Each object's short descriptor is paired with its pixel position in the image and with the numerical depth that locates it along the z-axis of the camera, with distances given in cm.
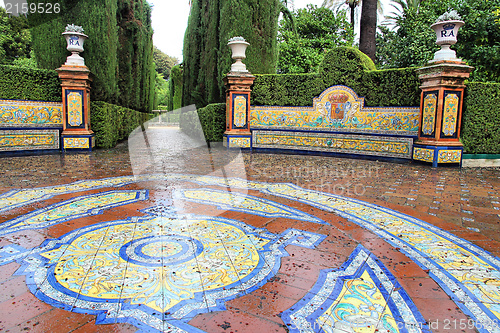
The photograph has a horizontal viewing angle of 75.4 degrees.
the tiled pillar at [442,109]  722
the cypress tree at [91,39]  970
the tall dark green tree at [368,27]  1195
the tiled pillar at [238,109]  1032
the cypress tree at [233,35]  1135
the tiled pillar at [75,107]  917
